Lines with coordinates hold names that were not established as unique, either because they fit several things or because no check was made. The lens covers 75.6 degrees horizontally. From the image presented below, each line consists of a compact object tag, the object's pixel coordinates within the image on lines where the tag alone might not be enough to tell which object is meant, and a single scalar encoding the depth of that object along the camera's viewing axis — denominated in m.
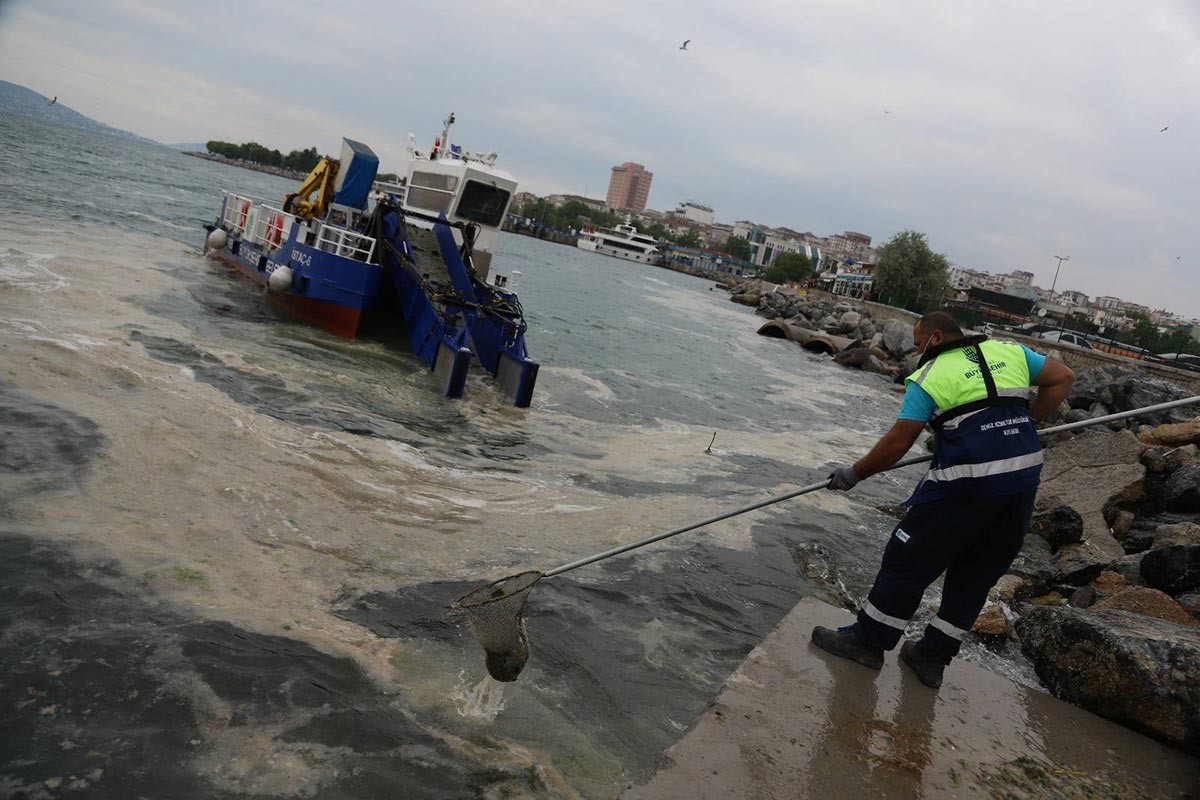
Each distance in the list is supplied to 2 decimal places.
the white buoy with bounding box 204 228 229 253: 19.38
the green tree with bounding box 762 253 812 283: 121.69
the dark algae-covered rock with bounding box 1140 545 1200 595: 5.91
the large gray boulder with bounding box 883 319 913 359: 33.53
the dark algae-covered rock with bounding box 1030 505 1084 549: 7.89
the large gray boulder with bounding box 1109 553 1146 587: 6.37
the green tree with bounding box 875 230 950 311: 67.12
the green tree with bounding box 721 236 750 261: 190.98
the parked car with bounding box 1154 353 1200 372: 31.60
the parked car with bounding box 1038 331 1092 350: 37.59
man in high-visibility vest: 3.60
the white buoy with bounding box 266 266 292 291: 14.55
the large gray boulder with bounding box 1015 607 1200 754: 3.64
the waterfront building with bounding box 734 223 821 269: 144.62
